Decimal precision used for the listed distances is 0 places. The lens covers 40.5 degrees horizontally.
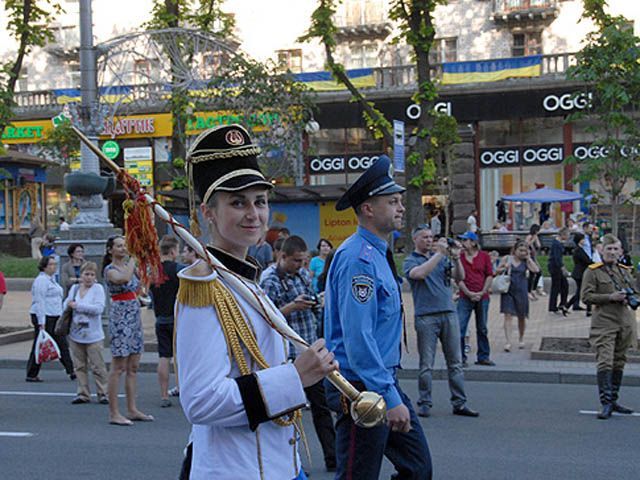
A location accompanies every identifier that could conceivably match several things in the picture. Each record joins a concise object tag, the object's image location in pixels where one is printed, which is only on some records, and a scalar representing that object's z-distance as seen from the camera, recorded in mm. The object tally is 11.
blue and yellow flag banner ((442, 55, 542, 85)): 31766
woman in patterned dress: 8695
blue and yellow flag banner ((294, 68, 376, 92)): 33688
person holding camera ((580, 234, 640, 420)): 8578
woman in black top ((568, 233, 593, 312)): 15742
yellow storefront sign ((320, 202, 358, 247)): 21219
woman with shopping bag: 11492
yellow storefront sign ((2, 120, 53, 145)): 37938
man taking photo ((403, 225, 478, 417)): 8625
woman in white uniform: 2494
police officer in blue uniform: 4207
